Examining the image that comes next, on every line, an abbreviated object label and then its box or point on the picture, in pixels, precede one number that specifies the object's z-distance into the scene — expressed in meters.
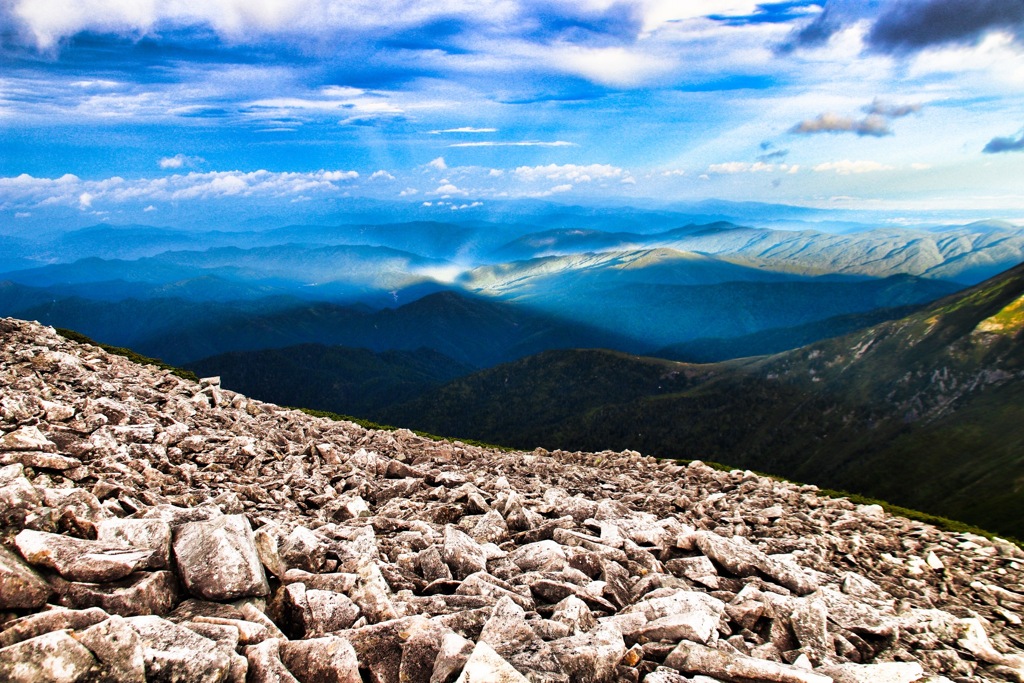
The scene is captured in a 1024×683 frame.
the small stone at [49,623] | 8.61
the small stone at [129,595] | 10.52
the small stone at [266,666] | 9.41
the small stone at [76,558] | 10.88
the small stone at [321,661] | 10.04
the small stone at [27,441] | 18.50
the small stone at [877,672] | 11.75
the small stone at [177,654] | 8.84
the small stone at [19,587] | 9.70
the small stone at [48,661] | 7.92
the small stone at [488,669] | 9.78
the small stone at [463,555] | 16.16
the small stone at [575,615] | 13.34
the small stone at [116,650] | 8.44
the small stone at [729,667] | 10.82
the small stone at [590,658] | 11.07
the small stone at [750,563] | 18.48
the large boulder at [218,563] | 11.79
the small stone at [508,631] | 11.63
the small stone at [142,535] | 12.35
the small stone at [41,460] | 17.36
